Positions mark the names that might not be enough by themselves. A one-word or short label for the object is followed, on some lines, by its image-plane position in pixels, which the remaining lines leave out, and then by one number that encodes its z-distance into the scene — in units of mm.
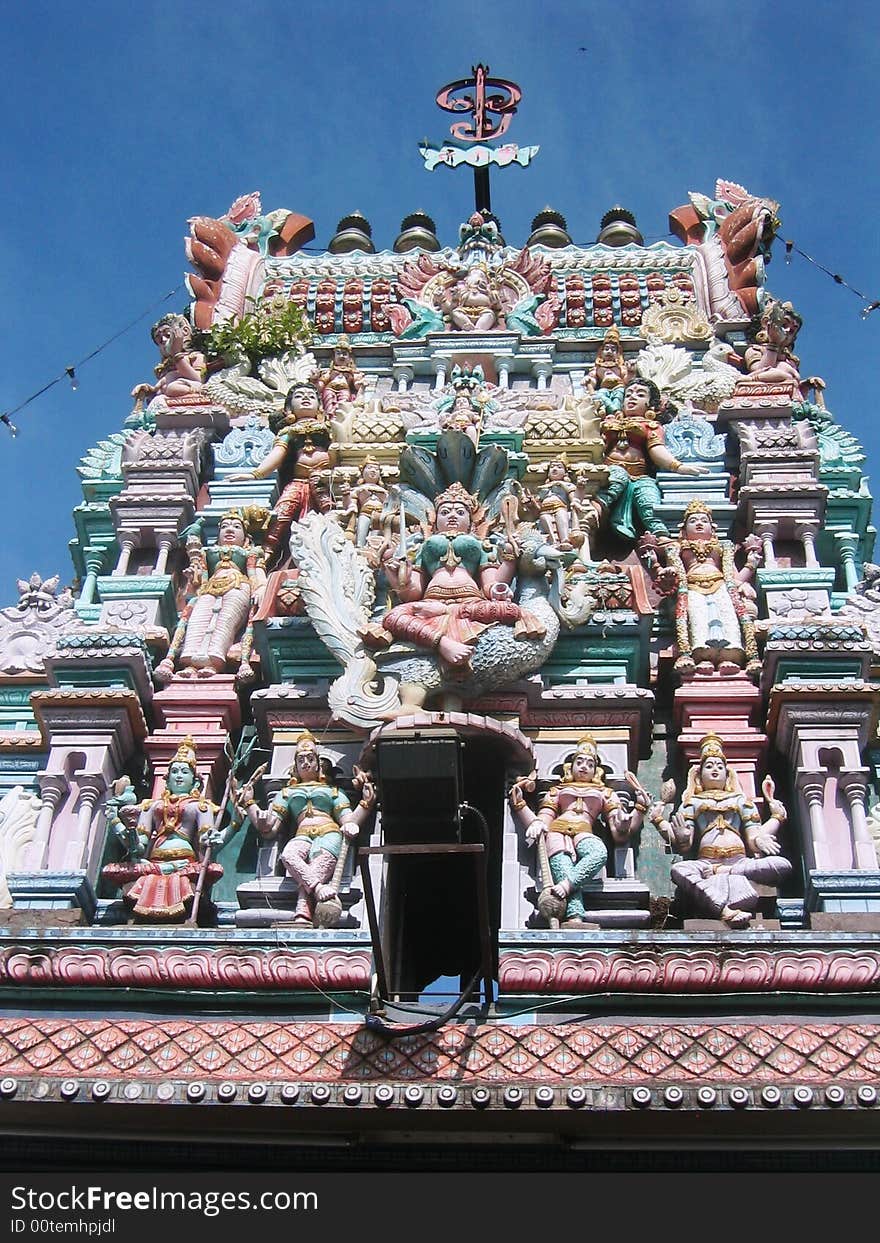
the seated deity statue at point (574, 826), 12453
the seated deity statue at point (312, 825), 12555
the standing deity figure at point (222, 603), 14758
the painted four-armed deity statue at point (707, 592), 14328
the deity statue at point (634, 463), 16219
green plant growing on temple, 18672
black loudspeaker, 11336
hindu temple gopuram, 10633
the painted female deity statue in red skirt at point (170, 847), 12672
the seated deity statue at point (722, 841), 12297
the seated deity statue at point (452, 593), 13867
